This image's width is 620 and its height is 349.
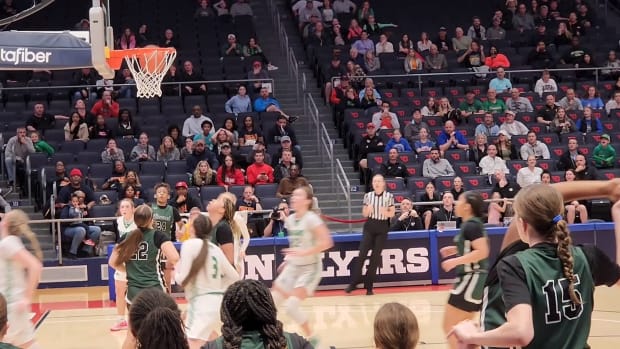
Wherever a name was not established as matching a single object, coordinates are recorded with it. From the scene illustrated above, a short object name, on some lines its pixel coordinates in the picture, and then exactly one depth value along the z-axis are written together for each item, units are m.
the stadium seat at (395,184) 18.62
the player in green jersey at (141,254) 9.57
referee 15.30
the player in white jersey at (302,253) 10.59
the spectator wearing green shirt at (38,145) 19.58
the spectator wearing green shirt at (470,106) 21.84
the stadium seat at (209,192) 18.14
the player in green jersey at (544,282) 3.94
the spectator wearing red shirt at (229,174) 18.67
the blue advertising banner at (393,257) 16.12
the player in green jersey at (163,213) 13.00
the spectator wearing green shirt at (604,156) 19.97
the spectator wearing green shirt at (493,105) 21.92
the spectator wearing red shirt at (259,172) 18.84
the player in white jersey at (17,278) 8.52
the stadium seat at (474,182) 18.97
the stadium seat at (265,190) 18.45
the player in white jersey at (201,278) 8.54
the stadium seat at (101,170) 18.94
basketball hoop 13.71
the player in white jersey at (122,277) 11.73
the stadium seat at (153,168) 19.12
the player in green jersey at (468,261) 9.01
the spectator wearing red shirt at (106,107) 20.56
